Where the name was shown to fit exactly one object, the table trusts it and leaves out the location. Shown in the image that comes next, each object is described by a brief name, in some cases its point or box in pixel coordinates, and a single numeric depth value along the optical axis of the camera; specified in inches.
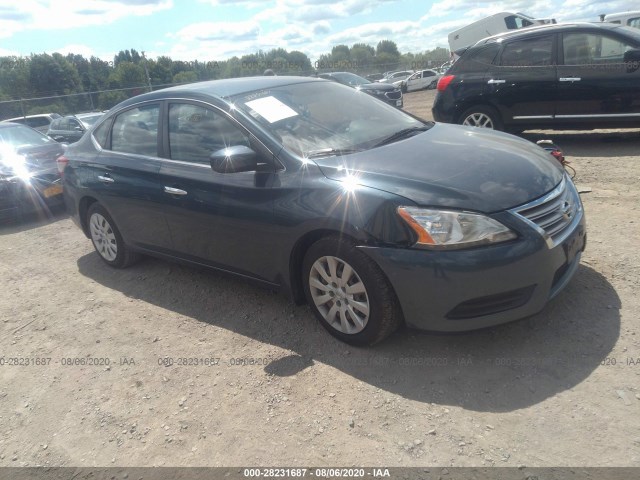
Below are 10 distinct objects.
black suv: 276.4
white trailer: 799.7
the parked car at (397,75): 1529.3
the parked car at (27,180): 291.7
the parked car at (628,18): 601.3
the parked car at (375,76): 1636.1
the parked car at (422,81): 1309.1
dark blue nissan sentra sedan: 112.1
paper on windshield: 145.5
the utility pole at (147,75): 1381.6
